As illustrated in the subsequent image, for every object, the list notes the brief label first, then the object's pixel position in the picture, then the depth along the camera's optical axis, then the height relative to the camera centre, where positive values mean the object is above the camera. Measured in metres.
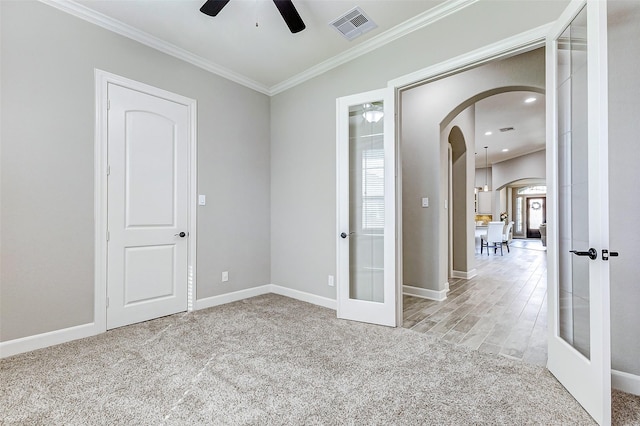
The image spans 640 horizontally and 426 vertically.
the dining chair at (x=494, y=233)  8.55 -0.53
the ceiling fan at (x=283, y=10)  2.24 +1.59
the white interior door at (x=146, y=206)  2.92 +0.08
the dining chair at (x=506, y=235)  9.40 -0.66
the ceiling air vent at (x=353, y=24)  2.73 +1.83
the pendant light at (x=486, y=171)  11.79 +1.92
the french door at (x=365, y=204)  3.01 +0.11
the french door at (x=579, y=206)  1.55 +0.05
